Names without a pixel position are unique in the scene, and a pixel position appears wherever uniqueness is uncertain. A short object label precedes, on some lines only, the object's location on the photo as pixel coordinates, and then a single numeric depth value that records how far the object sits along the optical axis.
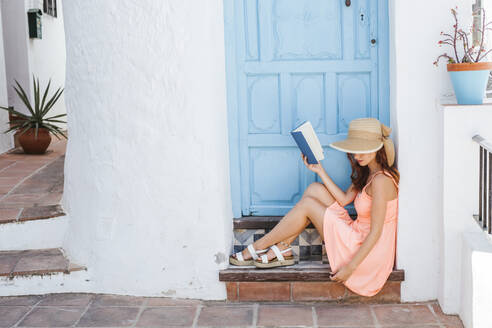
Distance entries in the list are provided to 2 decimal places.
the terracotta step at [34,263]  4.48
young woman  4.05
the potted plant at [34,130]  7.30
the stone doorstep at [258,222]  4.55
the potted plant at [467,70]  3.79
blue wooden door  4.38
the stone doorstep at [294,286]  4.22
